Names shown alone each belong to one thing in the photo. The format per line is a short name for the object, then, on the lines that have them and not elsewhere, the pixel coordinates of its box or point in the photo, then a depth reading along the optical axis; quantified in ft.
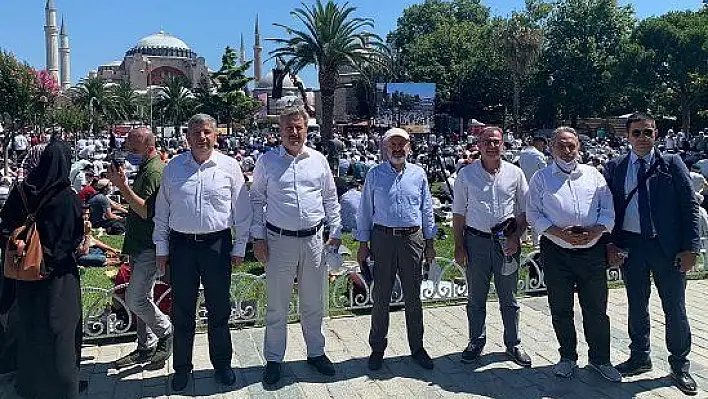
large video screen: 120.57
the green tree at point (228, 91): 165.17
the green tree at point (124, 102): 192.75
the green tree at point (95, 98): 180.24
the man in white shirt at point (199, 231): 13.19
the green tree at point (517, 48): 140.97
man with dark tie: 13.41
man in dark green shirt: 13.76
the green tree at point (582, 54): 151.43
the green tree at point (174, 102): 197.06
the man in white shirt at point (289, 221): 13.71
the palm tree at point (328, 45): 82.94
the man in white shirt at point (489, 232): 14.57
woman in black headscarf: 11.82
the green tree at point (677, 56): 119.55
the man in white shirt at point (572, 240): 13.51
